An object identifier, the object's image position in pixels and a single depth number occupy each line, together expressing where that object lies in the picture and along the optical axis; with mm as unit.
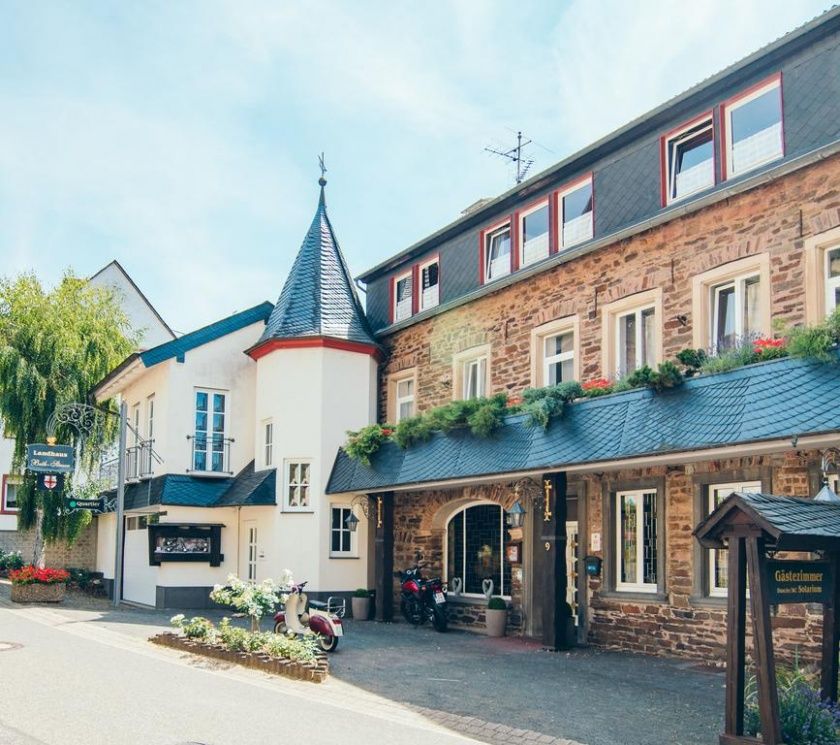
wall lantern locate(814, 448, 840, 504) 11397
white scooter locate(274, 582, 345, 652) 14281
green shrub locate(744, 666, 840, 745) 7742
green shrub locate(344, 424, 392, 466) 18953
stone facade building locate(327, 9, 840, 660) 12336
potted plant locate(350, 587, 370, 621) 20062
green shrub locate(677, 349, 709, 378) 12656
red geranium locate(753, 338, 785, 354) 11672
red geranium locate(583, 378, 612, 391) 14062
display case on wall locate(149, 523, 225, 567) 21859
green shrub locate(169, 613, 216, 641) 14045
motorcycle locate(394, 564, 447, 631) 18047
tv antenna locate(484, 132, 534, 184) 24078
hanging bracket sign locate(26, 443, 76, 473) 22078
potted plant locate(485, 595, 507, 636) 17125
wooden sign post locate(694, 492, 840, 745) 7656
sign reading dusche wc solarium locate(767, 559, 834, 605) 7965
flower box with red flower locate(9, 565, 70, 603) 22203
